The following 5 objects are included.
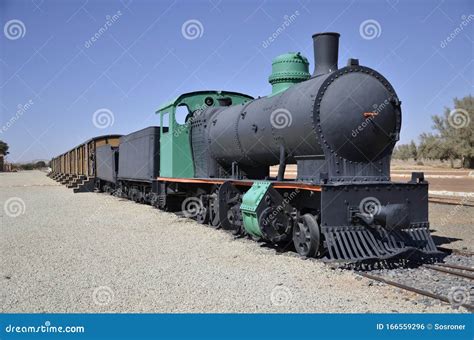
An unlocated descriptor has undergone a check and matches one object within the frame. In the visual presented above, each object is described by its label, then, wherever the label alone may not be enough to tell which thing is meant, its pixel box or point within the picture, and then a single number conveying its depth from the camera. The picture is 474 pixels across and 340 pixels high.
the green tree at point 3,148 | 103.74
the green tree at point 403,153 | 107.03
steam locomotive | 7.09
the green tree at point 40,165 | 122.70
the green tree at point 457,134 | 54.03
